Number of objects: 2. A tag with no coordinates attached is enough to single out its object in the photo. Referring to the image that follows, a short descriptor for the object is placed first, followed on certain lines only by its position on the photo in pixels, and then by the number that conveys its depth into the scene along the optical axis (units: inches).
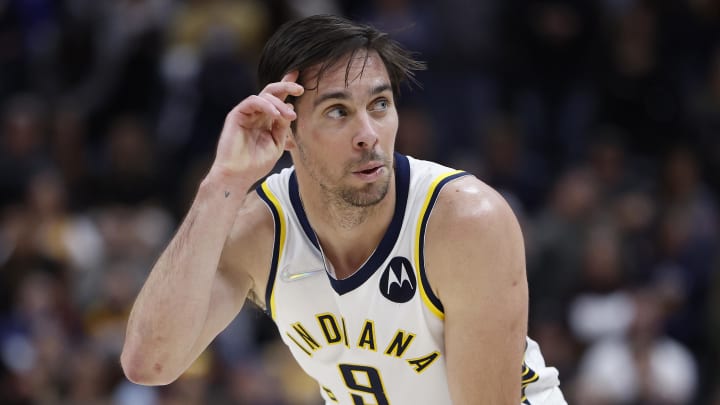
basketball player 381.4
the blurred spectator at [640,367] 788.0
